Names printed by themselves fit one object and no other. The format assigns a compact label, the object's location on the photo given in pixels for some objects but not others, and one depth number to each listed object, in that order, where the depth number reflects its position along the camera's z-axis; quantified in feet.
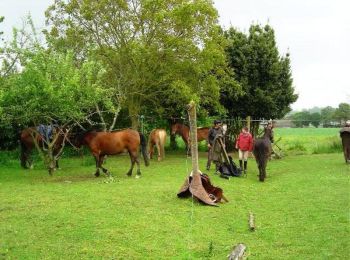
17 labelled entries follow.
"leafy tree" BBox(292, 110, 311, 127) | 224.29
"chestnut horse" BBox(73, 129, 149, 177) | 49.47
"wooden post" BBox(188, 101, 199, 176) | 35.78
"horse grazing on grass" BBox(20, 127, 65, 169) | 56.80
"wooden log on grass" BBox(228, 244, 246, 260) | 21.15
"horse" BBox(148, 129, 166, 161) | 65.51
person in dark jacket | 51.85
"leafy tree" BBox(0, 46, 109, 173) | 43.45
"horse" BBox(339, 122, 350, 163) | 56.54
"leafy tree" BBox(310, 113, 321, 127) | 218.63
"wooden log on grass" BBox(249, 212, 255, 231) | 27.76
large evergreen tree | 76.38
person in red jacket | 52.90
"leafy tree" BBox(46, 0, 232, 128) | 64.28
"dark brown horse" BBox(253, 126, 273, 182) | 47.70
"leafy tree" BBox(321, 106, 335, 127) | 191.31
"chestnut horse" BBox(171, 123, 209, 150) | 71.97
